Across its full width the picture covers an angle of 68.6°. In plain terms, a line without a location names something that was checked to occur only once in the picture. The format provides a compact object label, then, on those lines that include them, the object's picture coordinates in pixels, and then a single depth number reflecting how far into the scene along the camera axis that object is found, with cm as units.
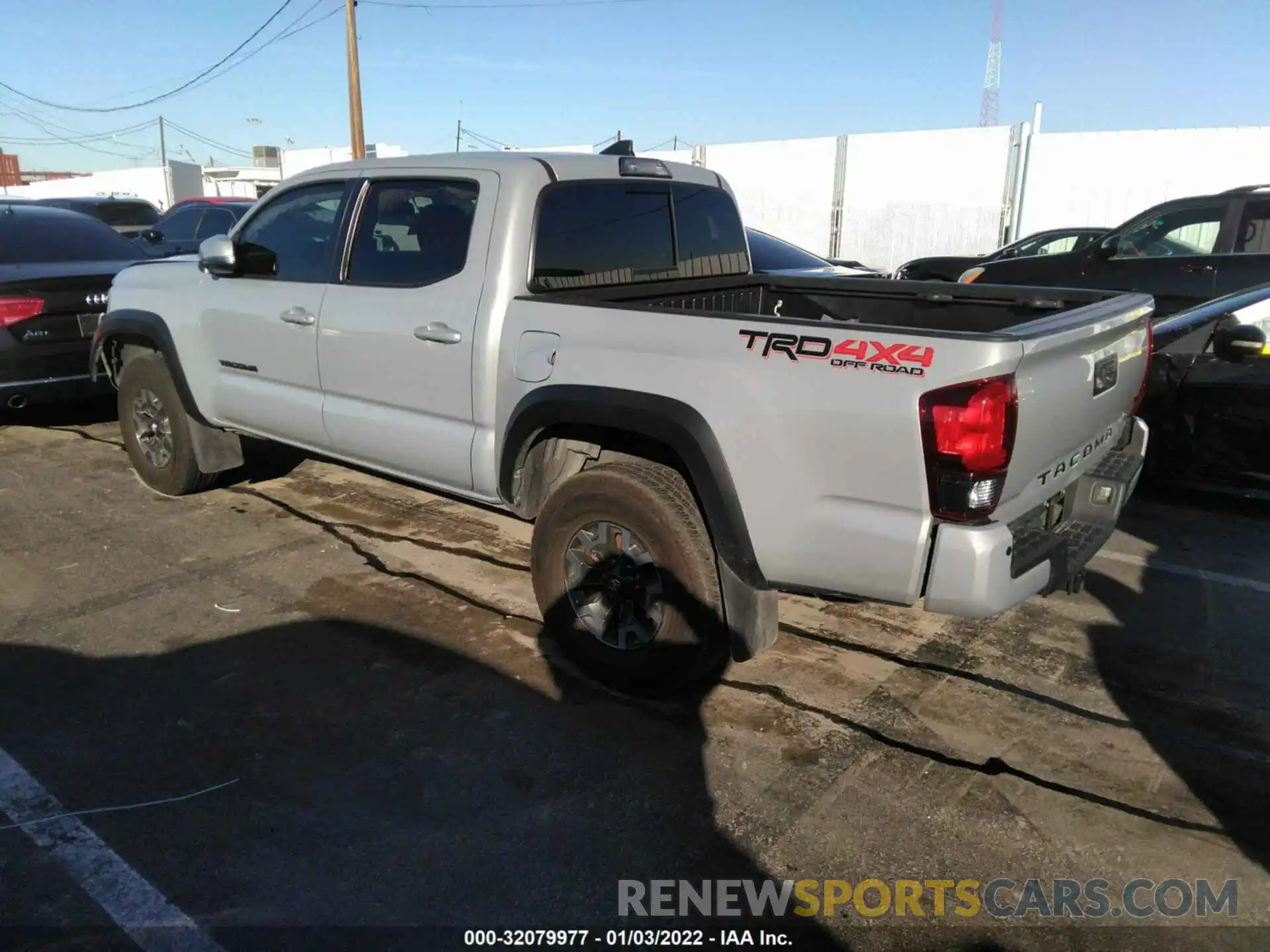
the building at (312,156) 3631
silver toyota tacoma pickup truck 275
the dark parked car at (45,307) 627
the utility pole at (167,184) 3765
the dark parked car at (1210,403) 528
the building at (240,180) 3953
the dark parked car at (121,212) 1402
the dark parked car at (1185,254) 827
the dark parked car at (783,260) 912
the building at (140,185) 3853
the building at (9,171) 6562
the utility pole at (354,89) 2312
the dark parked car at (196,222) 1334
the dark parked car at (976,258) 1335
